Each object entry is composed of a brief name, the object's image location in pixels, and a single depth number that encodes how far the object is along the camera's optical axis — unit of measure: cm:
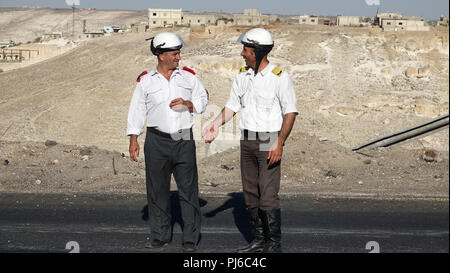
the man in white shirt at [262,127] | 677
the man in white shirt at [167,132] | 705
